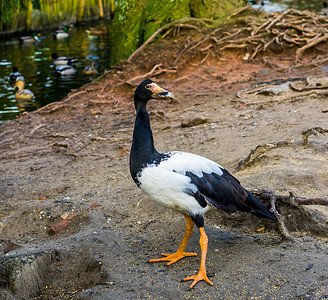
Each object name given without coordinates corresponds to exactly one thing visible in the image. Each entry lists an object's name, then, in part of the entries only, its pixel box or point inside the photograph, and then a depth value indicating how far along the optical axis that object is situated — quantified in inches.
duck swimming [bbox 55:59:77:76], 583.4
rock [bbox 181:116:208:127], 325.7
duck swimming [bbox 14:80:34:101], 489.7
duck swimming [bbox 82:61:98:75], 590.2
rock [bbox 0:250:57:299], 159.6
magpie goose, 154.5
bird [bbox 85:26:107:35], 937.5
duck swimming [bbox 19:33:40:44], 851.9
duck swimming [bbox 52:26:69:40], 898.1
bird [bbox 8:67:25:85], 540.7
